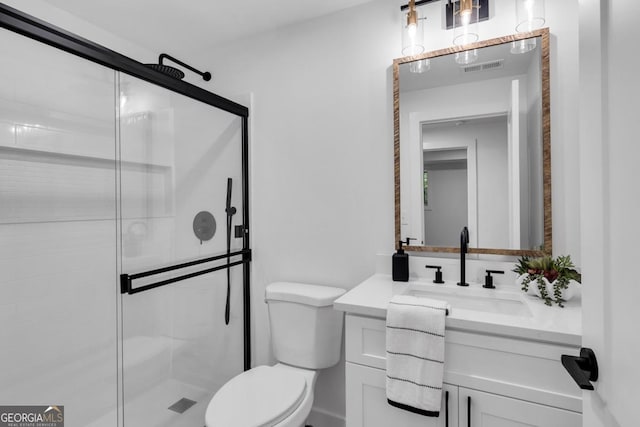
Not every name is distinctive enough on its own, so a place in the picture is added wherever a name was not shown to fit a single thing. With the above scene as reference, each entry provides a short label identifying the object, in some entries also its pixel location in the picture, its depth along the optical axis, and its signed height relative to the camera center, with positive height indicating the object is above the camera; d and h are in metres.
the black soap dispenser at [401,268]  1.59 -0.27
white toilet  1.33 -0.74
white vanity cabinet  0.99 -0.56
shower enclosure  1.12 -0.08
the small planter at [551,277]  1.24 -0.26
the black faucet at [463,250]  1.49 -0.17
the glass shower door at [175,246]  1.42 -0.16
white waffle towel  1.10 -0.49
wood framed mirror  1.44 +0.31
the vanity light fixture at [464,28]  1.53 +0.88
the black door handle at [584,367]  0.57 -0.28
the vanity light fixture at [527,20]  1.41 +0.84
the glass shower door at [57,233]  1.10 -0.06
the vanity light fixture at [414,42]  1.61 +0.86
